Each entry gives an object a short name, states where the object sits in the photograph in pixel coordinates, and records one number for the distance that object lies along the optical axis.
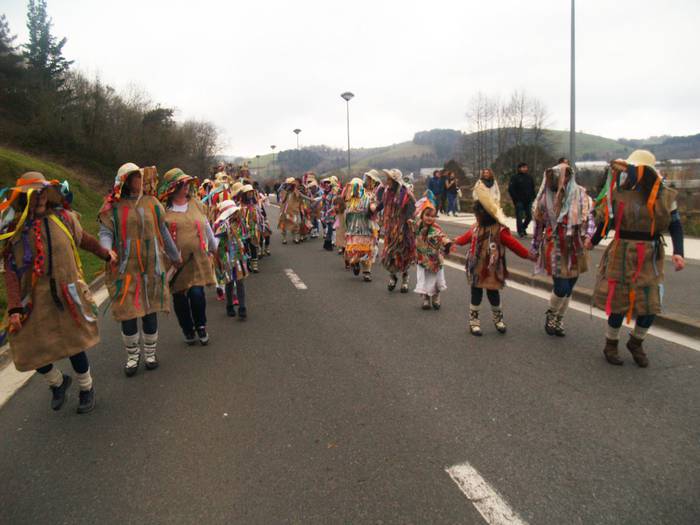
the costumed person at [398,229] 7.92
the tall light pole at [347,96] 32.22
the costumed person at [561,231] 5.22
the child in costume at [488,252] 5.43
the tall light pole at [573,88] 14.73
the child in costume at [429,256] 6.78
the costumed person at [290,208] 14.83
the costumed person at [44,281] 3.67
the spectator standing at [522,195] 12.62
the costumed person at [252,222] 8.17
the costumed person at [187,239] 5.27
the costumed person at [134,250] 4.55
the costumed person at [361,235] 9.21
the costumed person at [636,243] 4.35
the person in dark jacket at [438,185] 20.53
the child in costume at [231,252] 6.32
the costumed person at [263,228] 11.55
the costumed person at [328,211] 13.83
